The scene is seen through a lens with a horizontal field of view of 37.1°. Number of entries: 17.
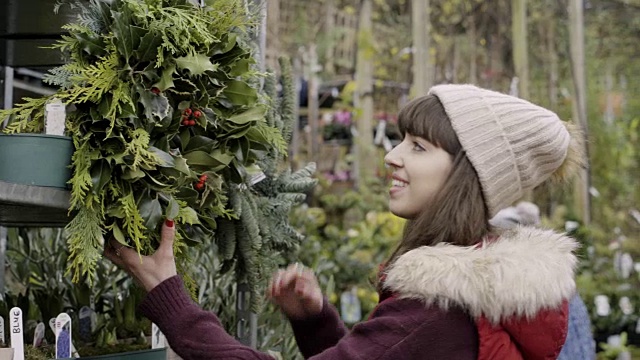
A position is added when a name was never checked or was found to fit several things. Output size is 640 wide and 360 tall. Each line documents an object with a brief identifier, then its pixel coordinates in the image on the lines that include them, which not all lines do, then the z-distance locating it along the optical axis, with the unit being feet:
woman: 4.72
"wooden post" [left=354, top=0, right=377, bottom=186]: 21.94
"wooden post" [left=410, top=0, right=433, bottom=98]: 21.43
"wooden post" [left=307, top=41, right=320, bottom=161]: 22.04
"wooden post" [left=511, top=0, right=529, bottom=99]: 23.09
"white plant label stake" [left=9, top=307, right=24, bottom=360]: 5.33
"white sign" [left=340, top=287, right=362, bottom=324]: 14.05
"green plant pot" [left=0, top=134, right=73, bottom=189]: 5.06
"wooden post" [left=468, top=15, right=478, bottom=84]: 25.39
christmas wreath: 5.09
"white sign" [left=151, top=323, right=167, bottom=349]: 6.72
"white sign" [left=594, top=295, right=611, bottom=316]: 17.30
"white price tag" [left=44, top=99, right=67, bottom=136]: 5.19
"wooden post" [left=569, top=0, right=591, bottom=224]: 22.70
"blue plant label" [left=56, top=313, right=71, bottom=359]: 5.65
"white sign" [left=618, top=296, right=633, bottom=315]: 18.07
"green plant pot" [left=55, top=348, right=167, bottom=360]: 6.13
